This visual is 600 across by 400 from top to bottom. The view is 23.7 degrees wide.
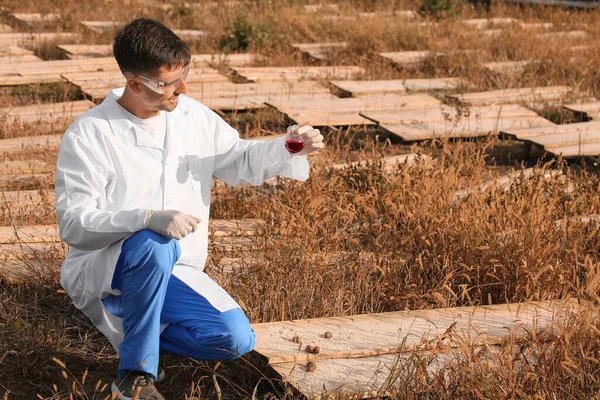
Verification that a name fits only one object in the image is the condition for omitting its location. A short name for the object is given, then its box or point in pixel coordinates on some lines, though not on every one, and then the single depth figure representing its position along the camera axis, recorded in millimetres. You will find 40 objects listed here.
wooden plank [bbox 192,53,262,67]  14929
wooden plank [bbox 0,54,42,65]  14398
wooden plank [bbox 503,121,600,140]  10978
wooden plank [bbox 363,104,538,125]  11633
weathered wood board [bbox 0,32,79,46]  15990
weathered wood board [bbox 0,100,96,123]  11303
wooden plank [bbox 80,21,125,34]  16815
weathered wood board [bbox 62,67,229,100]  12688
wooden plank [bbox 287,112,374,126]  11332
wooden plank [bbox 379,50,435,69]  15282
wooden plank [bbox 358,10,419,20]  17776
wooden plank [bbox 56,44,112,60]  15212
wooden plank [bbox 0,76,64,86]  13068
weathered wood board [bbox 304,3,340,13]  18882
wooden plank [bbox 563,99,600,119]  12287
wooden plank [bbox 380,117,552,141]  10990
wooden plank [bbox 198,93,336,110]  12169
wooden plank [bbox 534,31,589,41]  16431
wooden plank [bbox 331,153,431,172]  8823
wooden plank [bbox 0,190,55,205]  8172
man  5141
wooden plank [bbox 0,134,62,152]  10229
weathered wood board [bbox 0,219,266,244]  7253
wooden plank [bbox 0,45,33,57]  14945
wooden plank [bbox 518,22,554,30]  17523
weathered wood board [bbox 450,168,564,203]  7942
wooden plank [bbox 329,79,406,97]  13301
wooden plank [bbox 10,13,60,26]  17676
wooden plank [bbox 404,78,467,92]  13903
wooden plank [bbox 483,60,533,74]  14362
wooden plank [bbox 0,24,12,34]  16979
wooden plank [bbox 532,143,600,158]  10430
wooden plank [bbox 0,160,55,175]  9351
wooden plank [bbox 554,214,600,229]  7399
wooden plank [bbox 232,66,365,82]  13985
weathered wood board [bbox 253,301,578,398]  5345
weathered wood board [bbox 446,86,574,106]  12853
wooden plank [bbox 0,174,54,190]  9015
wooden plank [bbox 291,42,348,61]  15530
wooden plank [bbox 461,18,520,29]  18384
